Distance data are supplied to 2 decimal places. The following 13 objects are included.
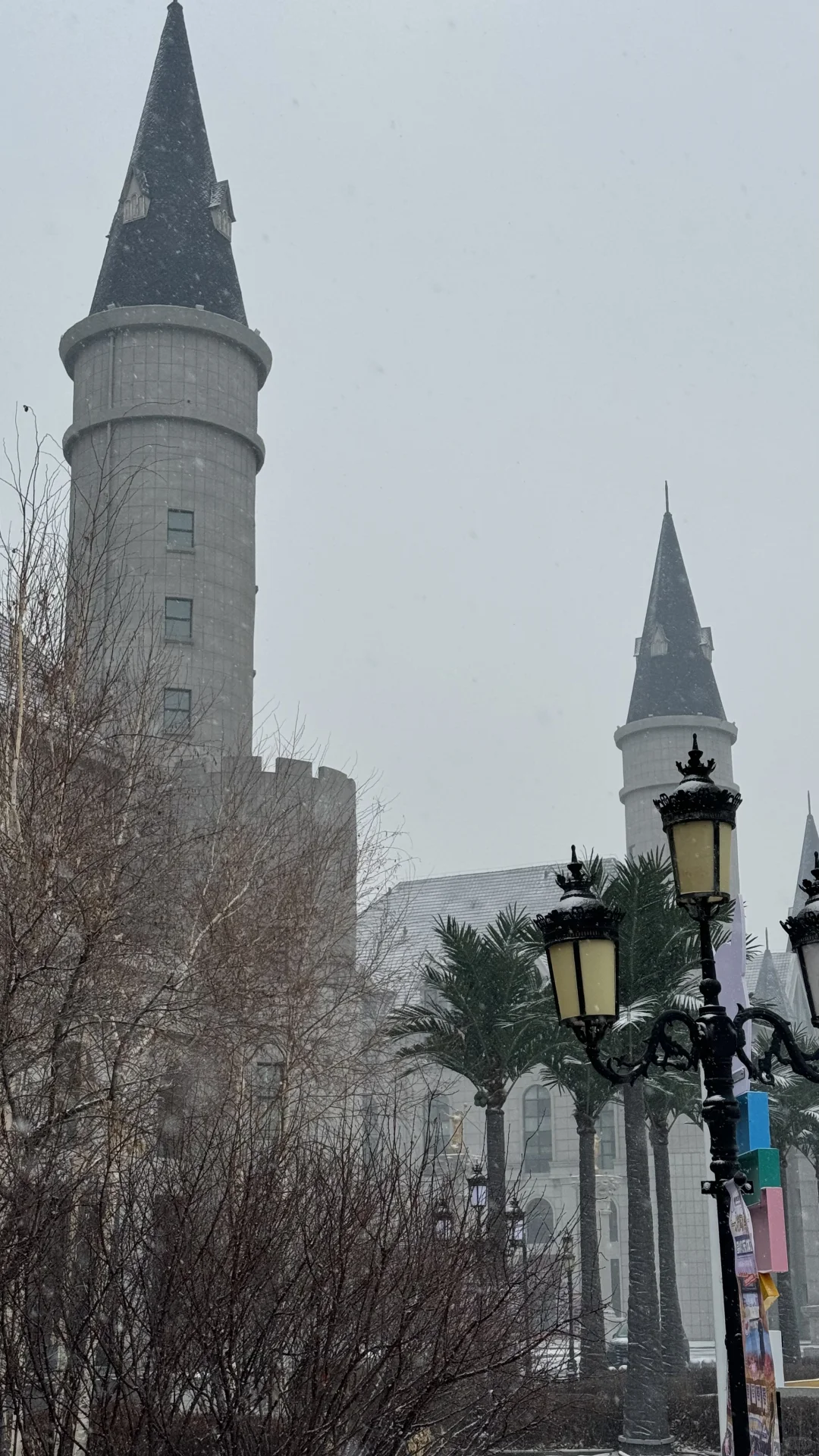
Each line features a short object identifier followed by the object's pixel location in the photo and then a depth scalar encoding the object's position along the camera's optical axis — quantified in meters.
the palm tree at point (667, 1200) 29.78
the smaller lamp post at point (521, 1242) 10.34
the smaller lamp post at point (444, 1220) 11.11
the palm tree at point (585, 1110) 24.95
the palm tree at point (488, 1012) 24.56
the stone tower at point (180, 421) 43.72
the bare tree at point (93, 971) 9.38
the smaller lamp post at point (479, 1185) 20.91
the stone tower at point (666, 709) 69.56
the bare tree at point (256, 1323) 8.28
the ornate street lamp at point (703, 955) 8.02
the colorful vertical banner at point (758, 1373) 10.94
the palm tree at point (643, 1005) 21.86
